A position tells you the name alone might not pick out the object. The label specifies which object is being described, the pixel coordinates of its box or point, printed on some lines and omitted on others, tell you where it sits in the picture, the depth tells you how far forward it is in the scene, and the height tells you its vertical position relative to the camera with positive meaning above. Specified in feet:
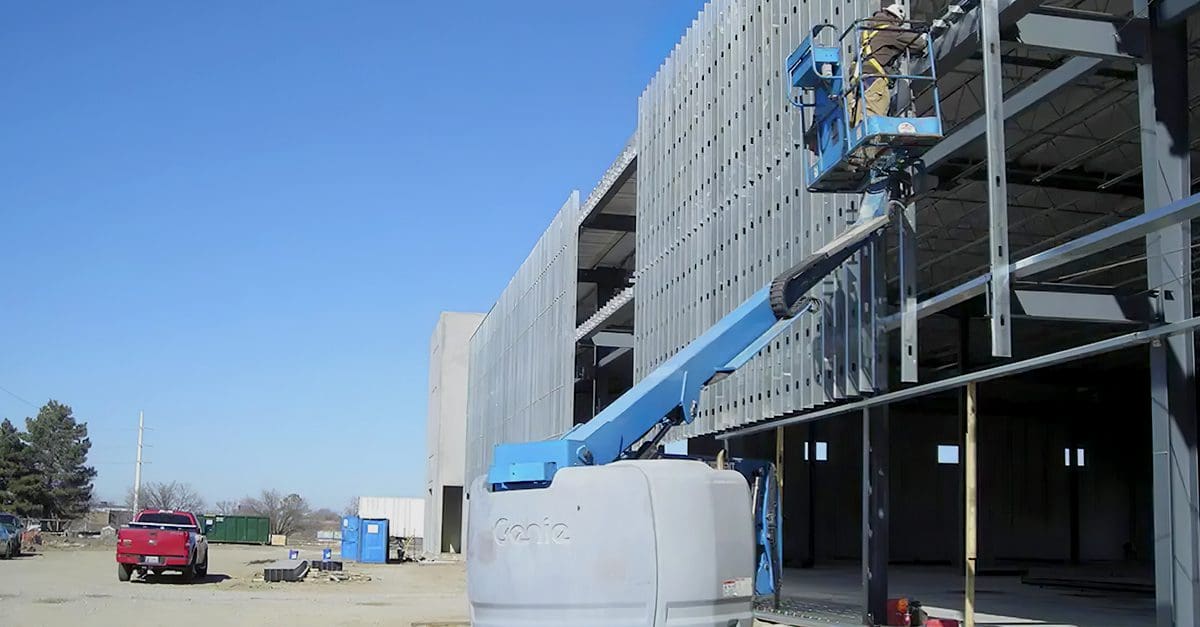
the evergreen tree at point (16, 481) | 281.33 -8.40
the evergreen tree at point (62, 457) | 305.12 -2.41
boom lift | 28.81 -2.01
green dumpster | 255.29 -17.32
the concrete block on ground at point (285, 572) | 107.24 -11.40
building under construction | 38.73 +9.42
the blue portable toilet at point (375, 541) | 173.88 -13.08
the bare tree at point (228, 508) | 454.40 -23.24
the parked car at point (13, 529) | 151.74 -10.89
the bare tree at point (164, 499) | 429.30 -18.68
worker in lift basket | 43.73 +16.09
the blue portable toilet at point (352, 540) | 175.94 -13.21
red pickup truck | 98.17 -8.32
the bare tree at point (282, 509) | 375.90 -21.91
